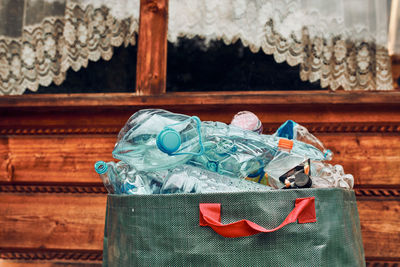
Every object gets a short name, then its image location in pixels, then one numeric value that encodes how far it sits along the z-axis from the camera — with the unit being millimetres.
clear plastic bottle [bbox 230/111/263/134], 908
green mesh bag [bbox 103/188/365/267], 637
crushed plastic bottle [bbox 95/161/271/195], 727
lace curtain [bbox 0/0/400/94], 1479
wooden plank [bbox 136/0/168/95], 1440
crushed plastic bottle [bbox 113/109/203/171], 729
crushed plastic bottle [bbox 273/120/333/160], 898
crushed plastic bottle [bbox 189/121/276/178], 779
